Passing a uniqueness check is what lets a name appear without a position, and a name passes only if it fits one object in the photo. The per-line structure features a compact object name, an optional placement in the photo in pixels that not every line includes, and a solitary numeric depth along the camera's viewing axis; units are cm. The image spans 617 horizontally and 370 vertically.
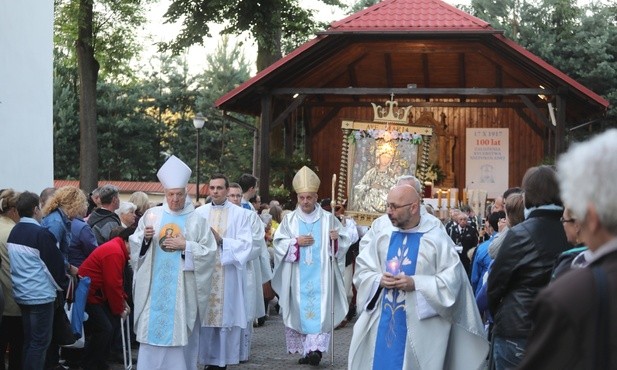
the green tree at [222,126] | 4853
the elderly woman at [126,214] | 1204
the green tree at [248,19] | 2767
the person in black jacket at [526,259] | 600
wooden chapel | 2228
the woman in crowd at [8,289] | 904
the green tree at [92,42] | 2788
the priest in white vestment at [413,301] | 757
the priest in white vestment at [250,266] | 1152
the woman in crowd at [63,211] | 1000
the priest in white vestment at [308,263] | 1238
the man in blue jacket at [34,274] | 902
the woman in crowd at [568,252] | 459
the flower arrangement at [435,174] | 2566
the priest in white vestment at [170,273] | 977
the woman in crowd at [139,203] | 1280
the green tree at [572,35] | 3578
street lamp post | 2886
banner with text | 2706
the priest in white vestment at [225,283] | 1120
